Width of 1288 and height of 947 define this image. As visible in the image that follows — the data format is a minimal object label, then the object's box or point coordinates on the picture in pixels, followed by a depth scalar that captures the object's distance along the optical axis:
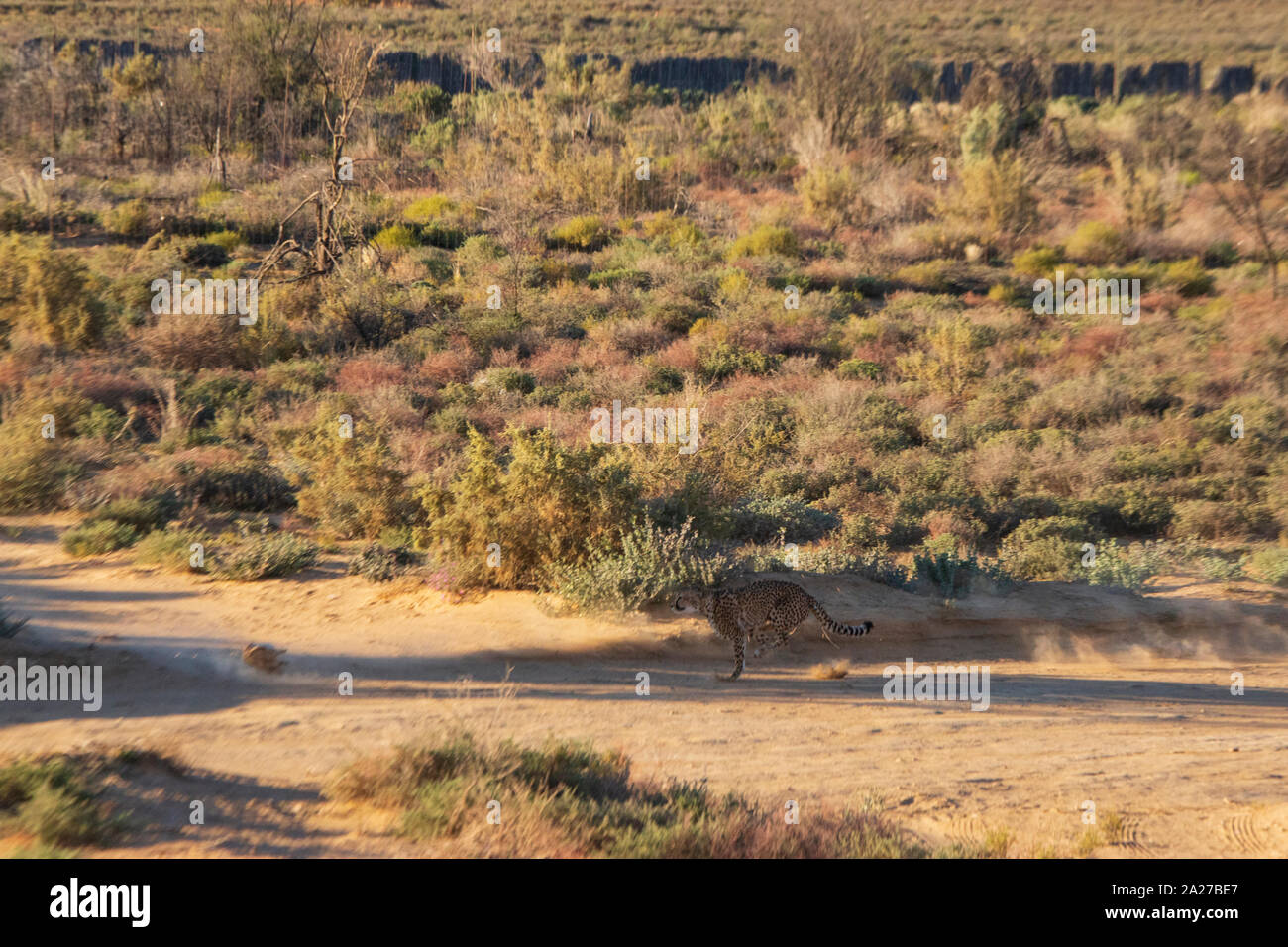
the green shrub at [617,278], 19.84
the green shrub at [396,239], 21.16
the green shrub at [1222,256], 23.89
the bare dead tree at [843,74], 31.89
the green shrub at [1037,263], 22.72
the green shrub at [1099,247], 24.12
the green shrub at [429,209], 24.02
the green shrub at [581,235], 23.05
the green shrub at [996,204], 25.22
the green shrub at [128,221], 21.02
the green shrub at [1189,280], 21.34
